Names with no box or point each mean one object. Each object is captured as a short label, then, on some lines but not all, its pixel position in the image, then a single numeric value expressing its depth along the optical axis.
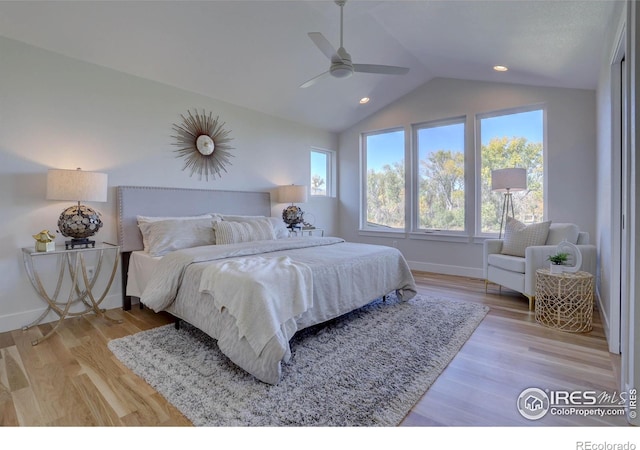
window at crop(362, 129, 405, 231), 5.42
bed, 1.89
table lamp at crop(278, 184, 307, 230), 4.72
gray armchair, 3.13
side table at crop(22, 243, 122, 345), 2.71
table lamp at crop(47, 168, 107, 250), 2.65
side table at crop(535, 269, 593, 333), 2.66
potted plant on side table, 2.81
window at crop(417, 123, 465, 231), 4.80
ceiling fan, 2.54
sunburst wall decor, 3.84
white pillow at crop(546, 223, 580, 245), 3.32
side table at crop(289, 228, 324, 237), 4.82
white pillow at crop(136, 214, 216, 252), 3.30
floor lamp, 3.74
